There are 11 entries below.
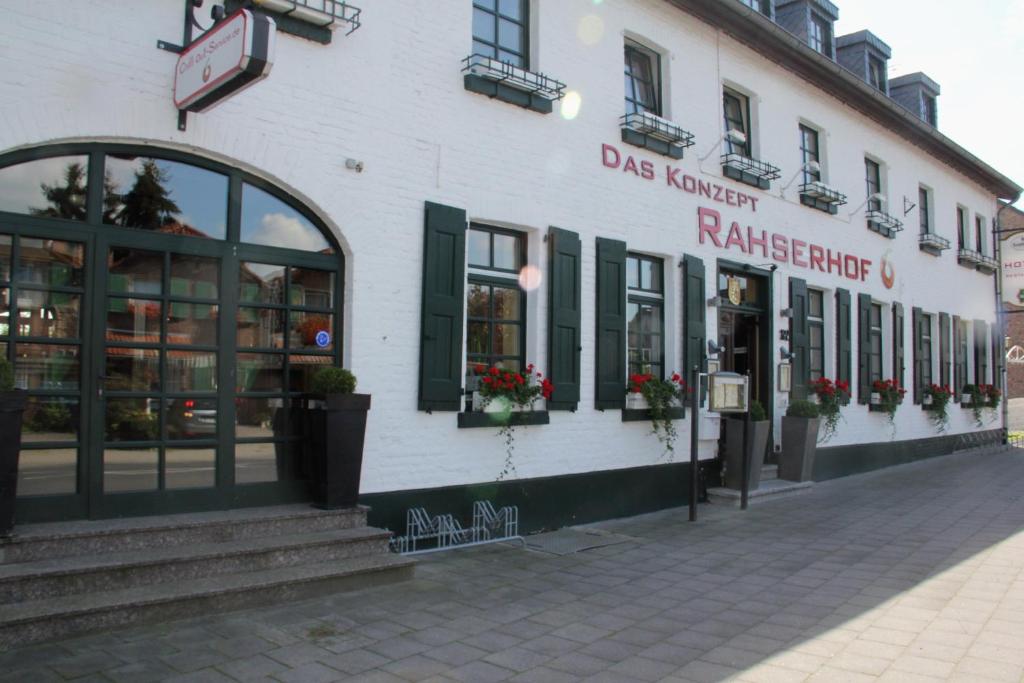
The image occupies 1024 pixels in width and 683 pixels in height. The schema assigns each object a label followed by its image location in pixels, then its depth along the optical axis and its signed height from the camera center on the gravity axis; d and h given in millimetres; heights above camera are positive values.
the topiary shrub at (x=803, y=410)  10305 -358
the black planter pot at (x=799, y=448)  10234 -850
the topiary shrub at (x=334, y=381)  5609 -23
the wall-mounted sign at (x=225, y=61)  4336 +1811
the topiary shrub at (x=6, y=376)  4203 -7
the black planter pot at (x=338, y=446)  5582 -484
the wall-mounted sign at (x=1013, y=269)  17859 +2609
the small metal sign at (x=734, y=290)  10141 +1163
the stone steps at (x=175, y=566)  4082 -1115
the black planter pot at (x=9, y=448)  4152 -387
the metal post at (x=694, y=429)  8055 -484
